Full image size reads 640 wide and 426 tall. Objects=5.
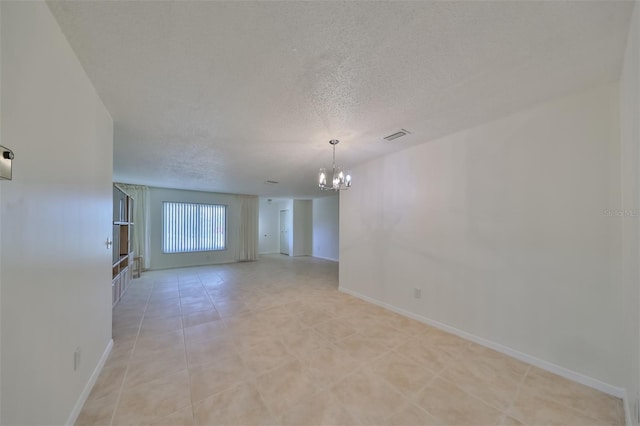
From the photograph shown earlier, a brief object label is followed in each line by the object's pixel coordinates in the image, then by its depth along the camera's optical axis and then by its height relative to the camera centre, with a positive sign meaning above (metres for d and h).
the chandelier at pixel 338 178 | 2.85 +0.47
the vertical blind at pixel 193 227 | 6.95 -0.33
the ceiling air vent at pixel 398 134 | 2.72 +0.99
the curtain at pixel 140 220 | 6.19 -0.07
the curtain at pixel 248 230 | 8.11 -0.47
